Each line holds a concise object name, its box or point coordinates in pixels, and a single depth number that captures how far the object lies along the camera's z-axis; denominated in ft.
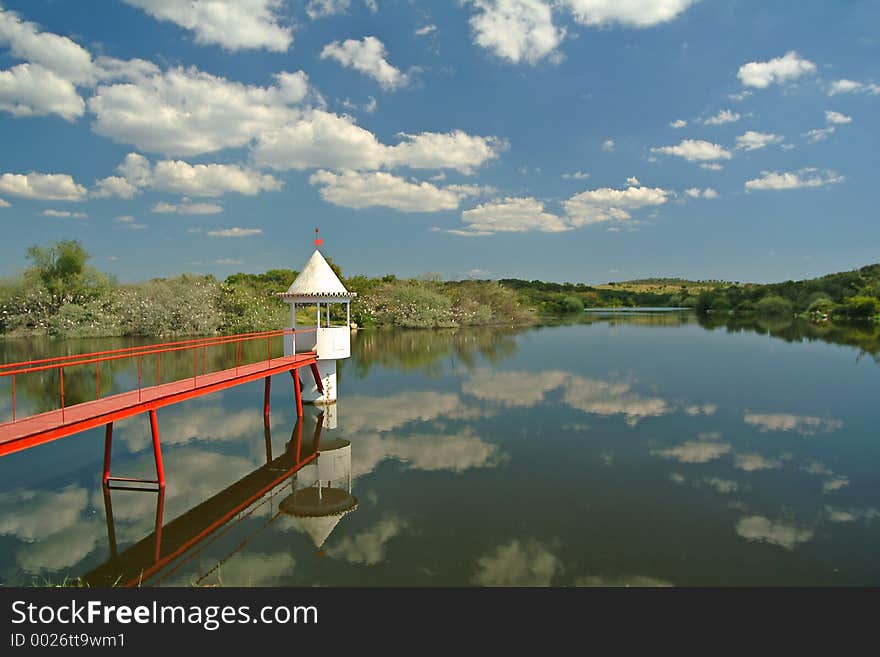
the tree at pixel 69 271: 144.77
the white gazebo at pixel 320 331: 53.72
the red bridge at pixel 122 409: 24.70
